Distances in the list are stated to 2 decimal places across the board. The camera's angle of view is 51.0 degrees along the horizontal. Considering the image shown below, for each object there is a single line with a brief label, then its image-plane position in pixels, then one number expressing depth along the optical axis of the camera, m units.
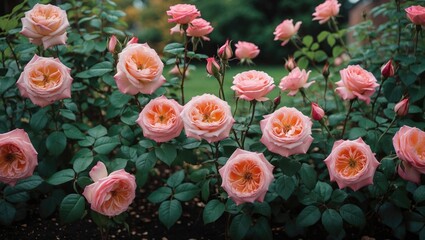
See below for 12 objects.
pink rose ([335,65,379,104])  1.48
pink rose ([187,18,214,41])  1.57
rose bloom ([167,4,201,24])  1.51
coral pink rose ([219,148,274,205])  1.30
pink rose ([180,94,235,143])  1.32
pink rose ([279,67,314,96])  1.67
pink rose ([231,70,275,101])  1.41
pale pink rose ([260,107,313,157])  1.32
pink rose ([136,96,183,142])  1.36
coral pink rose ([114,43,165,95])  1.39
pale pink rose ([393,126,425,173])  1.33
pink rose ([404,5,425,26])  1.59
